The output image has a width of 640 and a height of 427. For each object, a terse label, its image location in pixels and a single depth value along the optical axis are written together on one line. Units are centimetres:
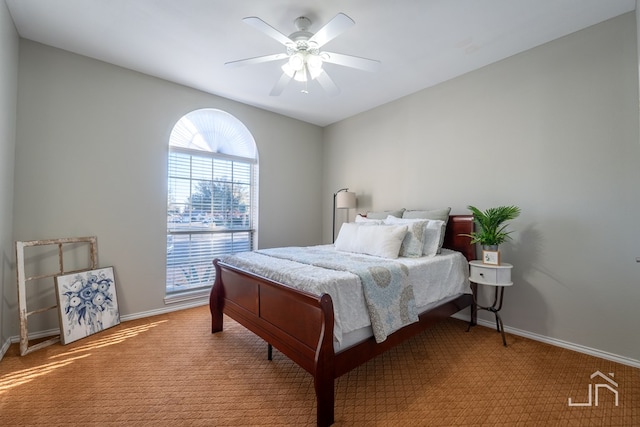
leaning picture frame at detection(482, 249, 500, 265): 246
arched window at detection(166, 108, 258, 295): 341
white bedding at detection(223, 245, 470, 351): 164
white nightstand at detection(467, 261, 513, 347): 243
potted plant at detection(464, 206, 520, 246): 252
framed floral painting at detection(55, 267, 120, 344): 250
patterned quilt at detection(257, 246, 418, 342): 177
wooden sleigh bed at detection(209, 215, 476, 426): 152
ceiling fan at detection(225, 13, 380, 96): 195
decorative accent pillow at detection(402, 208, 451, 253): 298
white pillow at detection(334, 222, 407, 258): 263
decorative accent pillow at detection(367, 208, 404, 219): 346
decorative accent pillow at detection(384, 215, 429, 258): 267
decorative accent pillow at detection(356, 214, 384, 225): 325
